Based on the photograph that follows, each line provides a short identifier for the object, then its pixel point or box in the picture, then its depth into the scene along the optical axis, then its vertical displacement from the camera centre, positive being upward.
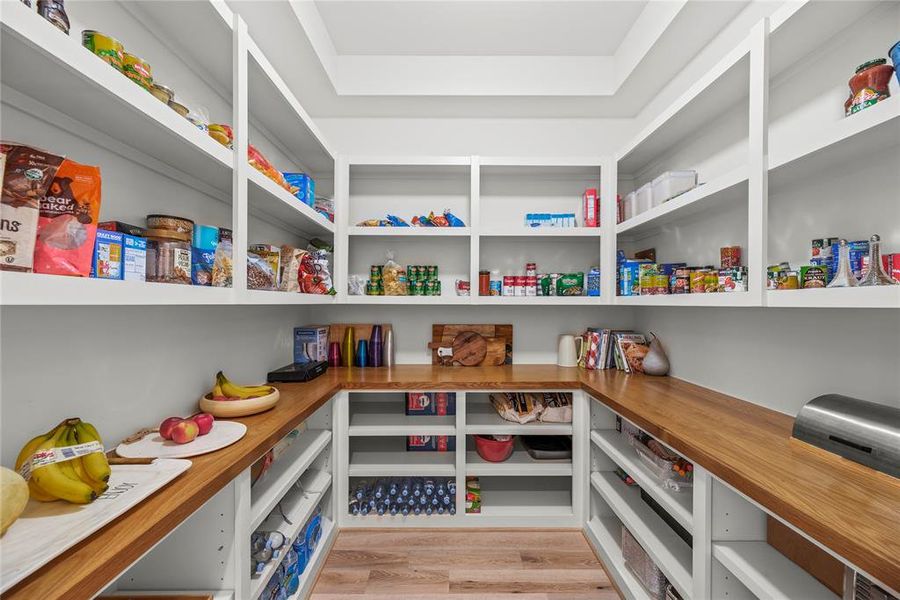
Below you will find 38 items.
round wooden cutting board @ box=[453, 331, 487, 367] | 2.39 -0.33
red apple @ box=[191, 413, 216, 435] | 1.14 -0.41
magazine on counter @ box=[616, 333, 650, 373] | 2.14 -0.29
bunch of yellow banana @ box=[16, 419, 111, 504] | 0.71 -0.37
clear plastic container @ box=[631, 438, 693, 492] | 1.30 -0.67
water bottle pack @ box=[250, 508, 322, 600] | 1.22 -1.07
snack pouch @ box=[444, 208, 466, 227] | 2.26 +0.55
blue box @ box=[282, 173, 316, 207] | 1.76 +0.61
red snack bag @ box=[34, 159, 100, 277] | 0.66 +0.16
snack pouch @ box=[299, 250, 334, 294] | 1.80 +0.15
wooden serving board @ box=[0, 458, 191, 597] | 0.57 -0.44
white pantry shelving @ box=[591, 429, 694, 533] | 1.18 -0.71
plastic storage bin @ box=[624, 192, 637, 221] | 2.06 +0.61
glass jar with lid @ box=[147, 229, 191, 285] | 0.97 +0.12
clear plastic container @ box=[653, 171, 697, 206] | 1.74 +0.62
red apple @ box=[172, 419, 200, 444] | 1.04 -0.40
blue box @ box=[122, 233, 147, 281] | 0.83 +0.10
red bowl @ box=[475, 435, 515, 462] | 2.01 -0.86
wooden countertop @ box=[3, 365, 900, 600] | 0.62 -0.45
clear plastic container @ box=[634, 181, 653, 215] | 1.88 +0.60
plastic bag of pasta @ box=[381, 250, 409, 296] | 2.23 +0.15
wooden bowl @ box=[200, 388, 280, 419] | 1.31 -0.41
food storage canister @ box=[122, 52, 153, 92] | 0.84 +0.57
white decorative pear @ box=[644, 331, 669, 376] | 2.04 -0.34
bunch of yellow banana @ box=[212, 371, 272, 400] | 1.38 -0.37
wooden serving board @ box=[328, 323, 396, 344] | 2.43 -0.21
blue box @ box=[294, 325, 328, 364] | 2.23 -0.28
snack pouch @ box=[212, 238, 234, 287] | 1.13 +0.12
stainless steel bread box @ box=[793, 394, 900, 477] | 0.87 -0.34
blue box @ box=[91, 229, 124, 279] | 0.76 +0.10
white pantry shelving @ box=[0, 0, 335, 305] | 0.65 +0.47
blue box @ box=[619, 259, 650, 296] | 2.06 +0.17
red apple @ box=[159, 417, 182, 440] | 1.05 -0.39
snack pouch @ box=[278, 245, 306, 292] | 1.64 +0.16
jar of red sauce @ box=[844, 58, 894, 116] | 0.94 +0.63
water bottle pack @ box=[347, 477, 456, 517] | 1.95 -1.13
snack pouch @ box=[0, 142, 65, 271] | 0.60 +0.18
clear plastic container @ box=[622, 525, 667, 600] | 1.35 -1.11
